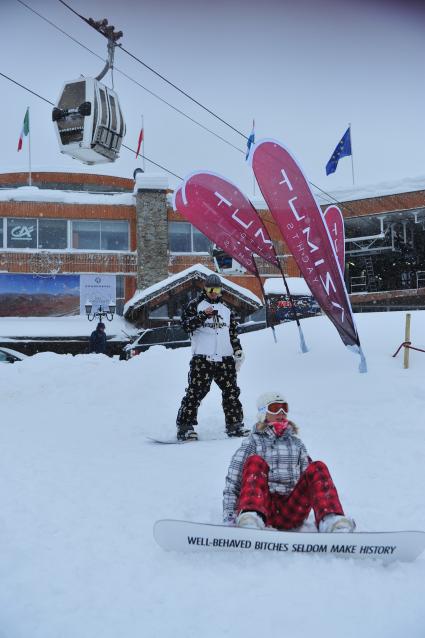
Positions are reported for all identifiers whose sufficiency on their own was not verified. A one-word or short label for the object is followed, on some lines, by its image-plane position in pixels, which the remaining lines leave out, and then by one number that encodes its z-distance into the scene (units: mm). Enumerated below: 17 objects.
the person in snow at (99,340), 18406
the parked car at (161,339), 16828
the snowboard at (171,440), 6684
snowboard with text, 3324
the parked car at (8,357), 13789
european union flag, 27020
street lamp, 26125
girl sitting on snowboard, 3596
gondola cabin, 8891
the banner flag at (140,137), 33359
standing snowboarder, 6766
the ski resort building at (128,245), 26281
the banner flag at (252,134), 25914
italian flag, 30328
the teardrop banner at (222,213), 10883
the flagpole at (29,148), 31328
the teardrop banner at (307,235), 8672
